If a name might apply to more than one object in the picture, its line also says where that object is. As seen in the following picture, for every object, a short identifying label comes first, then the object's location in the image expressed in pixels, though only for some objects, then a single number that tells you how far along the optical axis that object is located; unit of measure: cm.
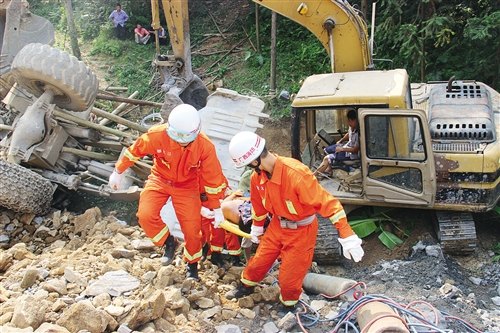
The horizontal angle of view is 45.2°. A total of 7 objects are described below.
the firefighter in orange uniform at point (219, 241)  569
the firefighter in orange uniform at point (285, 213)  457
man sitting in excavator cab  624
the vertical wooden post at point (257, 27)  1113
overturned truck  686
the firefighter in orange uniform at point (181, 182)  519
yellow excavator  595
